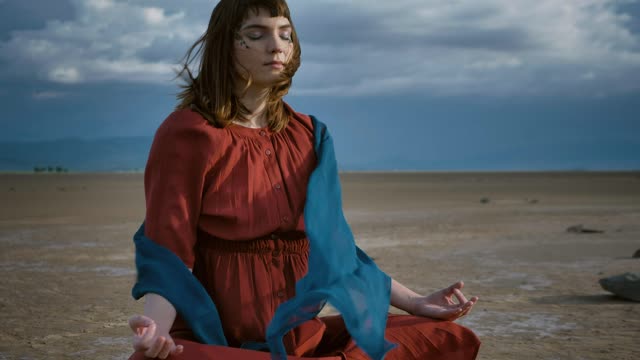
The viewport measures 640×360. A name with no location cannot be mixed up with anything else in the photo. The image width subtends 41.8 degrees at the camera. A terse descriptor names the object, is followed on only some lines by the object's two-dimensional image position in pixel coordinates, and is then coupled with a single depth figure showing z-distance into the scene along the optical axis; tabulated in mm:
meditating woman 2379
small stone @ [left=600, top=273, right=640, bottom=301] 7012
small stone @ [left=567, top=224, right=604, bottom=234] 14055
